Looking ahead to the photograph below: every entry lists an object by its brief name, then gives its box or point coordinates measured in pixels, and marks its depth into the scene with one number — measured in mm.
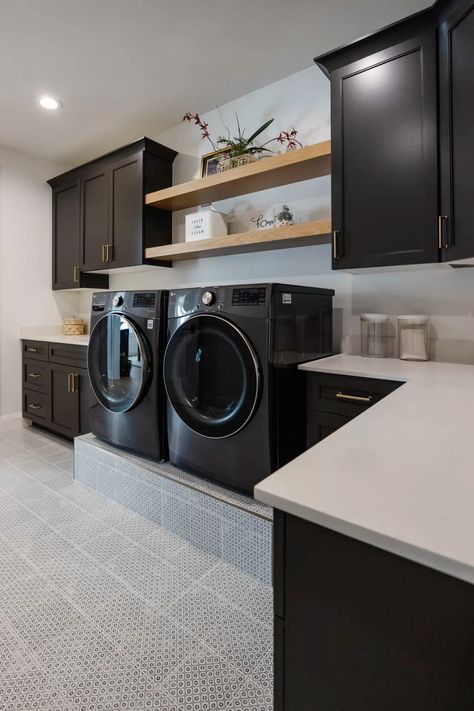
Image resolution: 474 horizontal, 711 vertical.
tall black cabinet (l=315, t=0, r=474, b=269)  1498
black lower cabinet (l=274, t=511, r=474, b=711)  450
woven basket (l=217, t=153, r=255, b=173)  2410
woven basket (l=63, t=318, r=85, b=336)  3873
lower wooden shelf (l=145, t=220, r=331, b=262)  2072
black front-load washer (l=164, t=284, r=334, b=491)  1693
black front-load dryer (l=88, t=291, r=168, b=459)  2137
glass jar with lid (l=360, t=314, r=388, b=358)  2061
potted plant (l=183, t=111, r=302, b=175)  2441
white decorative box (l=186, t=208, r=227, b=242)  2596
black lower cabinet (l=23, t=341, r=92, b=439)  3053
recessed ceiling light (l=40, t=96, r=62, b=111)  2715
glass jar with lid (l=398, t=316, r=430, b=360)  1927
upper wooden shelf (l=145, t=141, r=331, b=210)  2098
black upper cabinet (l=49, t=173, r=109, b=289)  3539
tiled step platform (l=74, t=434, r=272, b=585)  1655
